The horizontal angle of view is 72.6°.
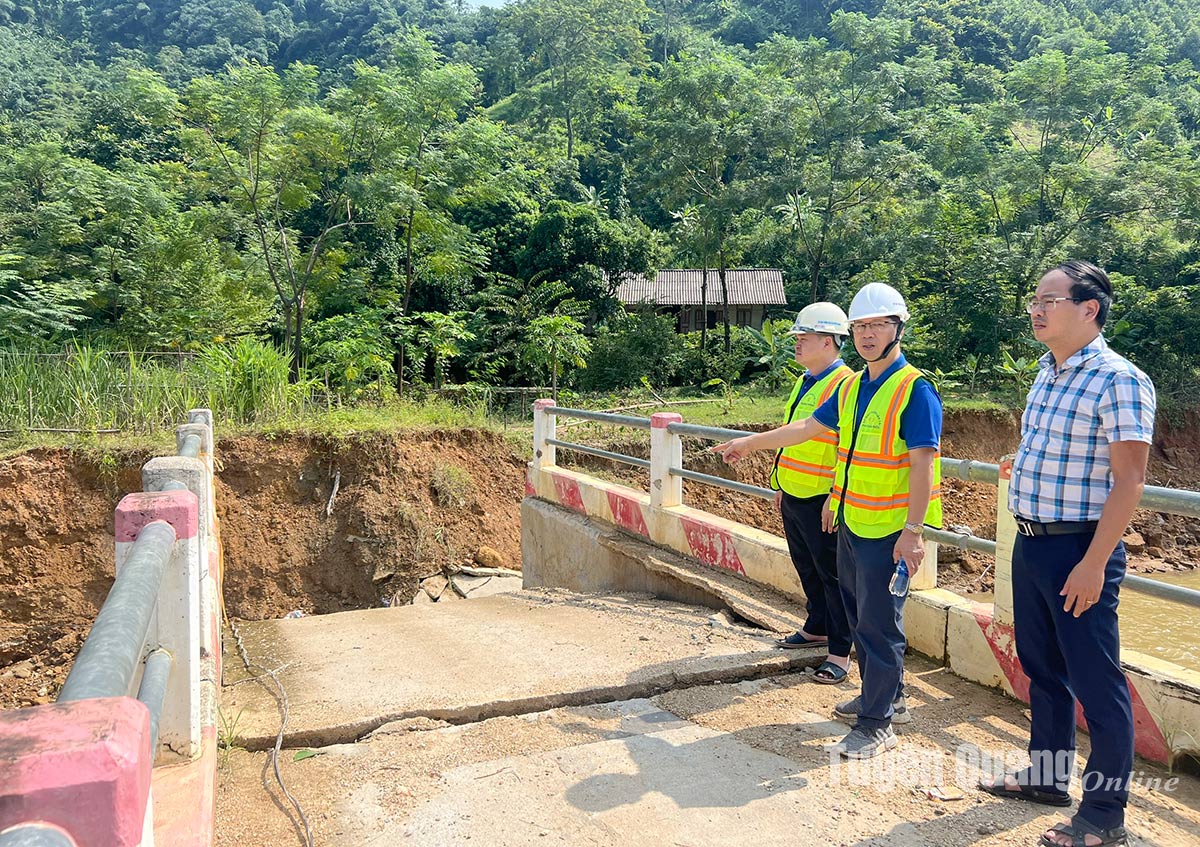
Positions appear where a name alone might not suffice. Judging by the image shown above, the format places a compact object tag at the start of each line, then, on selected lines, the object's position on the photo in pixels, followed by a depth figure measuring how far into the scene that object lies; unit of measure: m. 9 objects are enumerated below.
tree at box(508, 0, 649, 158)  45.16
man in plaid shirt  2.46
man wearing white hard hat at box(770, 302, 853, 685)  4.21
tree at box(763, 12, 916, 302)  20.69
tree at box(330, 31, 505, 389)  16.14
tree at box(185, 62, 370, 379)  14.98
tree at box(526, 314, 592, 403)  18.89
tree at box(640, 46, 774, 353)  21.67
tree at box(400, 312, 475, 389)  17.69
